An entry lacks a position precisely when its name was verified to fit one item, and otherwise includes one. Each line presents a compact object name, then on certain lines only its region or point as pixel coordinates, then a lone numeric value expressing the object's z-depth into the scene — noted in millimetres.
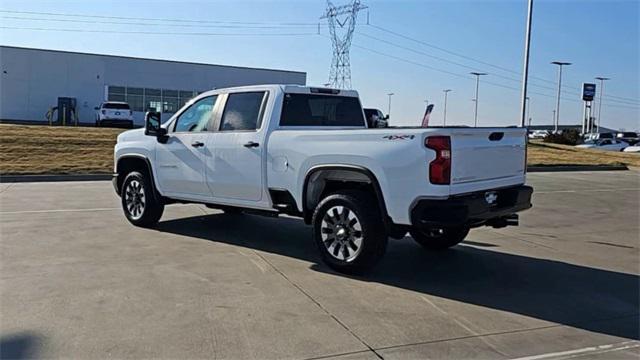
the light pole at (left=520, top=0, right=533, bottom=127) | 30297
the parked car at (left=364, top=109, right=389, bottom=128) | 31659
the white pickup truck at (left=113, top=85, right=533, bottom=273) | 5719
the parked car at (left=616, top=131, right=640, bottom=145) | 73188
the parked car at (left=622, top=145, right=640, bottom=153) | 45000
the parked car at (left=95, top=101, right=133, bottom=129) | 36344
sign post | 64188
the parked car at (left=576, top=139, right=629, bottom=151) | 46625
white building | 47938
